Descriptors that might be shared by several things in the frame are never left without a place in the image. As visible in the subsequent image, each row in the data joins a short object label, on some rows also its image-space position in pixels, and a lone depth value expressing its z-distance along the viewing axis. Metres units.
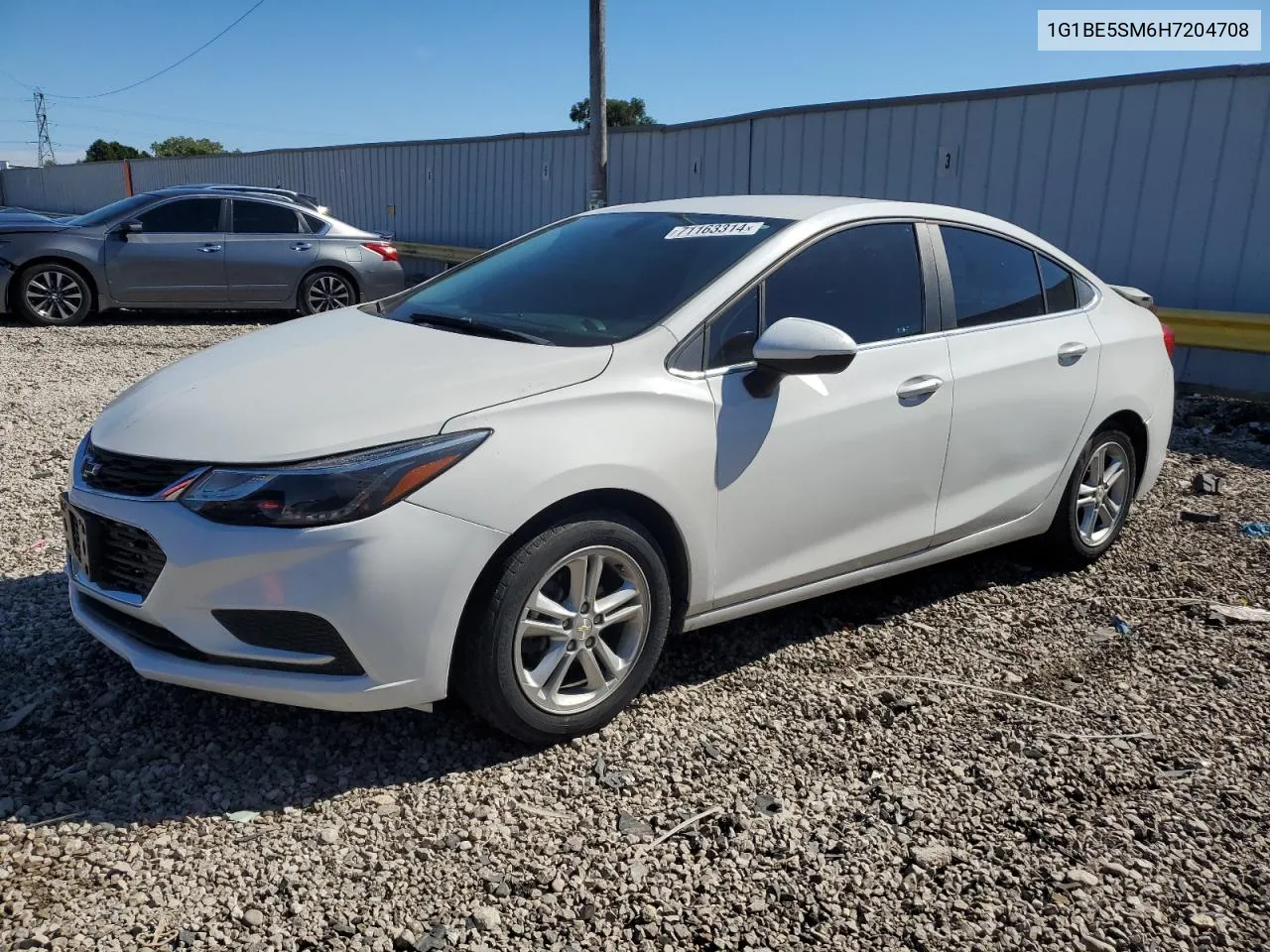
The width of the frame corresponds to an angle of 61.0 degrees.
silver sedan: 11.12
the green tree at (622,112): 70.62
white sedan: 2.84
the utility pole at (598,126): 14.53
